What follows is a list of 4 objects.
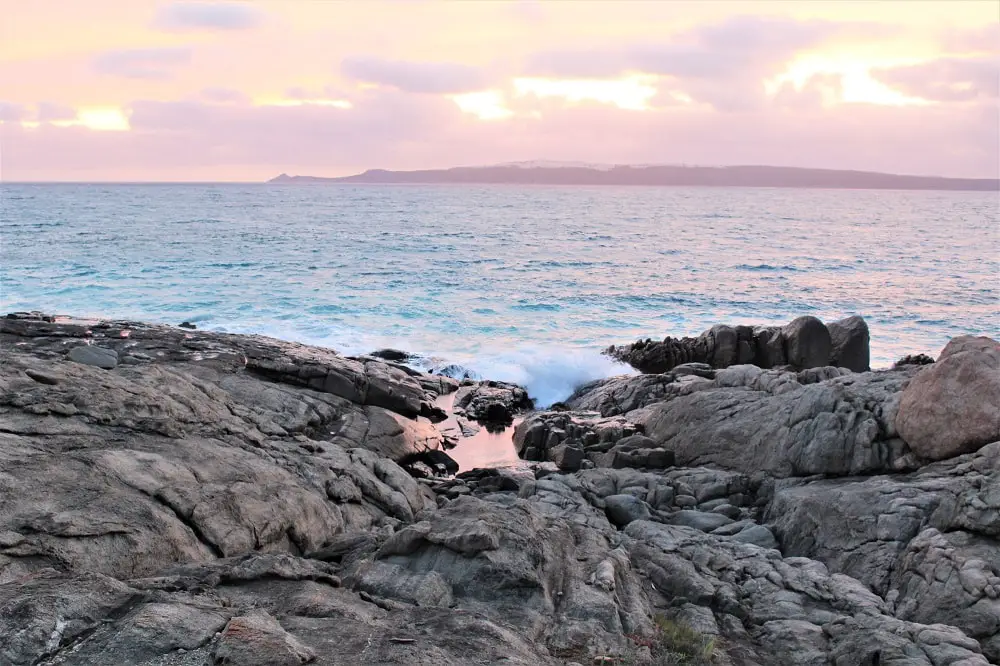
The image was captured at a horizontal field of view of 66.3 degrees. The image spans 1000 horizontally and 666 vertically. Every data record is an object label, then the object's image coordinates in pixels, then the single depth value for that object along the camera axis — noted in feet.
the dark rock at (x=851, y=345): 82.53
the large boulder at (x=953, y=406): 39.75
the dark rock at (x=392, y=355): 90.79
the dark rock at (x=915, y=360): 80.18
